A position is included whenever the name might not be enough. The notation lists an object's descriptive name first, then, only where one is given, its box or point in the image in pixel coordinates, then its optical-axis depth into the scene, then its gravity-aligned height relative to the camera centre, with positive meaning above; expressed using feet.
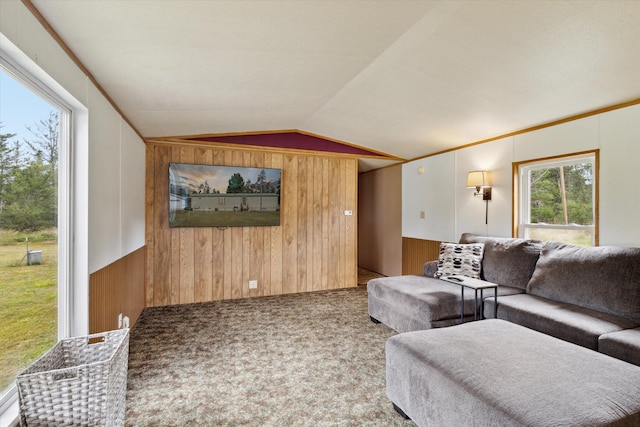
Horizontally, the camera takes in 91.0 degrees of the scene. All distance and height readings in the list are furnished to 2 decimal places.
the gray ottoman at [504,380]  3.91 -2.42
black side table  8.50 -1.99
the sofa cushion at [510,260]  9.90 -1.57
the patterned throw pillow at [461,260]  11.05 -1.72
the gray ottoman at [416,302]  8.92 -2.71
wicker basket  3.80 -2.35
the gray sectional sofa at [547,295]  6.91 -2.42
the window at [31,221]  4.34 -0.15
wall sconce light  12.46 +1.12
